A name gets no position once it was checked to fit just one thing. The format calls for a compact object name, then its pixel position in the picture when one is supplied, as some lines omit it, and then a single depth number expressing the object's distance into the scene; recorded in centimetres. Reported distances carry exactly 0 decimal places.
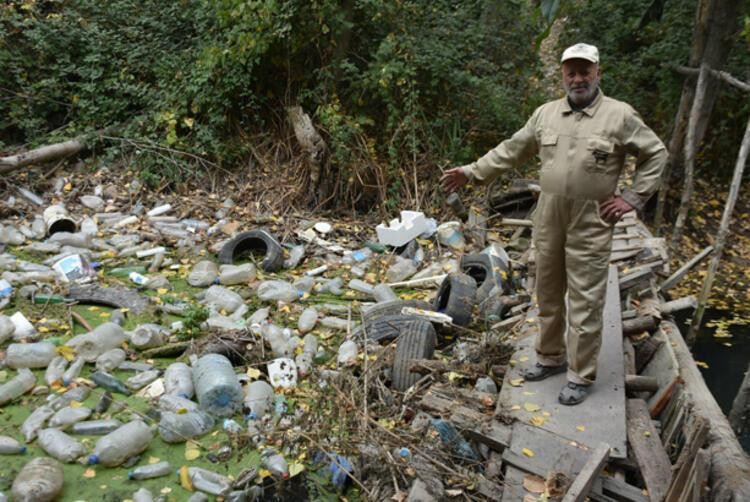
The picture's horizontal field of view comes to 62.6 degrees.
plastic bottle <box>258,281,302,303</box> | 554
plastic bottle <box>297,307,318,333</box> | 505
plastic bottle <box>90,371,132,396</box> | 403
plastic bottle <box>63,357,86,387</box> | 404
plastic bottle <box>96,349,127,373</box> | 425
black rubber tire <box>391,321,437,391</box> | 398
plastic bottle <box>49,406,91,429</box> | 357
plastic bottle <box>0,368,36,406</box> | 382
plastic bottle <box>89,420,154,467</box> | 332
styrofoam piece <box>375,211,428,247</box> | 677
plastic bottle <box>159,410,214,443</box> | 358
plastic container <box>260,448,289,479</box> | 329
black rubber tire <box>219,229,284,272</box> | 634
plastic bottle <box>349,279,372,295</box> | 597
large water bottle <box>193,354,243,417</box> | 385
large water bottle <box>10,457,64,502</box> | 296
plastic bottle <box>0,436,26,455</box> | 332
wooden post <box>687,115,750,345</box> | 590
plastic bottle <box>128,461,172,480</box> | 329
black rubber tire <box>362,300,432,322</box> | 496
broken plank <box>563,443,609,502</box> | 268
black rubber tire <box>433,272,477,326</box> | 488
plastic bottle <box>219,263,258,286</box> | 595
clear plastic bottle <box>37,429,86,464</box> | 333
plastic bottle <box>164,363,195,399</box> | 401
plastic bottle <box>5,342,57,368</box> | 413
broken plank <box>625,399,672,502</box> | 291
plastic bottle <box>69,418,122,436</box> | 357
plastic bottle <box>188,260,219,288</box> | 588
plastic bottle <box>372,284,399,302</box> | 568
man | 309
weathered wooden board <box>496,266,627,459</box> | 317
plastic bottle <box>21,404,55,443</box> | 349
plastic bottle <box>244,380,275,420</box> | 385
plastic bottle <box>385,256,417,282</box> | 625
